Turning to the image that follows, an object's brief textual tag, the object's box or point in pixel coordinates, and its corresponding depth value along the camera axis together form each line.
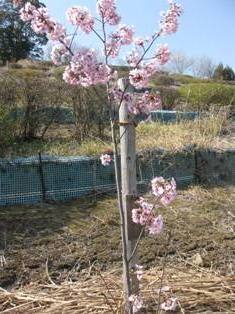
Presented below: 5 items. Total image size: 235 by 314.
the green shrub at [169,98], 7.34
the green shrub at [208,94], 7.77
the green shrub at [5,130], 3.59
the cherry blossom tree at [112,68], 1.44
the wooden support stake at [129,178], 1.74
